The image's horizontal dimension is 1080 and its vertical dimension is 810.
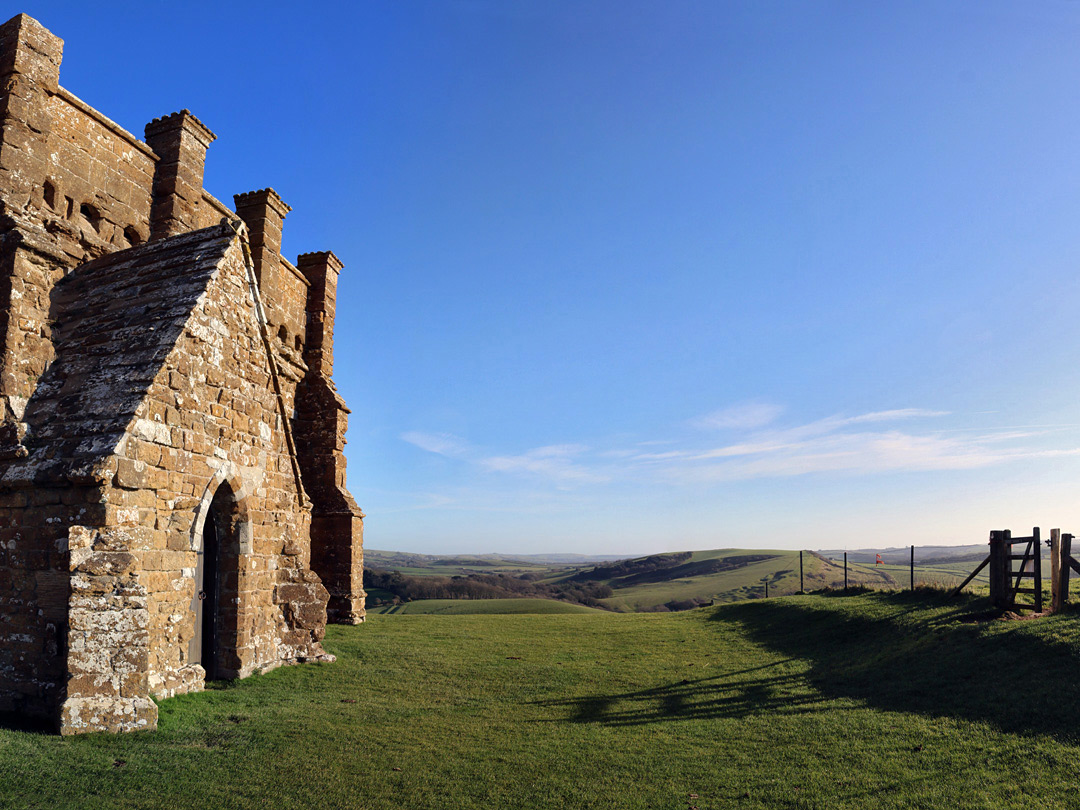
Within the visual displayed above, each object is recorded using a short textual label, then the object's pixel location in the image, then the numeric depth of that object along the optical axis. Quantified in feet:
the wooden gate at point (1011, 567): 43.87
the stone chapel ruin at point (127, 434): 22.99
